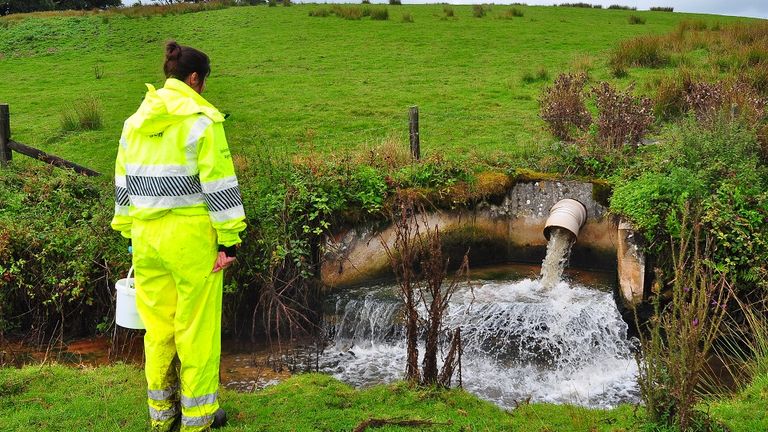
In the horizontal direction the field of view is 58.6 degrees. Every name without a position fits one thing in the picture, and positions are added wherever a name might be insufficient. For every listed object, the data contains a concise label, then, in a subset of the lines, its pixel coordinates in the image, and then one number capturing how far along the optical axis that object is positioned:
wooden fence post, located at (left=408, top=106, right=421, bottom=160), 10.45
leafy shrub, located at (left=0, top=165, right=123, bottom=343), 7.75
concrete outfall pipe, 9.01
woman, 4.52
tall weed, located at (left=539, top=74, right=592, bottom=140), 12.46
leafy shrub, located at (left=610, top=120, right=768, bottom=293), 7.75
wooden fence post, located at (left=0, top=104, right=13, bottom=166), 10.45
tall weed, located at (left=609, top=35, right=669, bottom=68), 18.05
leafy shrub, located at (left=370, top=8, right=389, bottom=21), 27.42
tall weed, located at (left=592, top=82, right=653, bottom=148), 10.73
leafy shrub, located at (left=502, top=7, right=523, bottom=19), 28.42
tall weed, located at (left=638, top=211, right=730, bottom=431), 4.24
